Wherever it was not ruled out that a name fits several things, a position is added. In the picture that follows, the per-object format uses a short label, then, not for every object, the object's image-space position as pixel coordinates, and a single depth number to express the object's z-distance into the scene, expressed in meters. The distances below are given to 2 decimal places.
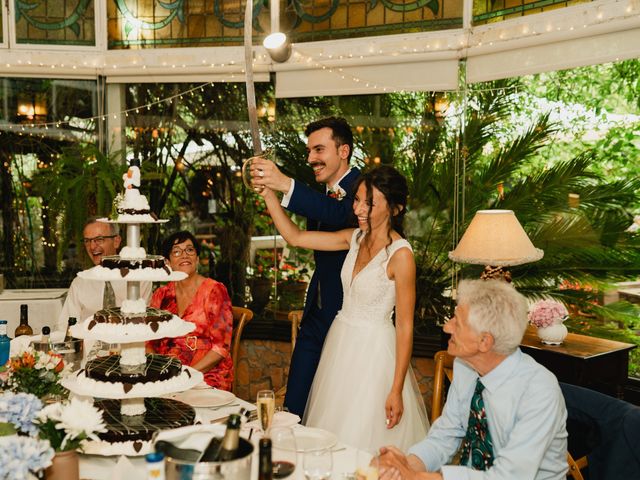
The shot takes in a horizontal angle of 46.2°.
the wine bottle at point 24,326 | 3.47
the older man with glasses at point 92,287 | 3.98
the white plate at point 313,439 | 2.10
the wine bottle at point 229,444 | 1.51
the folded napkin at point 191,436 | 1.68
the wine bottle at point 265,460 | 1.52
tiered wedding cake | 2.04
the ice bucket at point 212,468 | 1.43
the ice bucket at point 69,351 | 2.95
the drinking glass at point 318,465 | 1.69
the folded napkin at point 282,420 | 2.27
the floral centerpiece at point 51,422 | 1.68
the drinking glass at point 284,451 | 1.81
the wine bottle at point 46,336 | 3.12
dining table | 1.83
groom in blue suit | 3.06
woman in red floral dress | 3.51
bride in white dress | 2.88
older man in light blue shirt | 1.95
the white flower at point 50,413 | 1.70
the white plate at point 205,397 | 2.53
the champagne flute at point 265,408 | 2.09
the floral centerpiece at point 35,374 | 2.34
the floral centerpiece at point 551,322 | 3.71
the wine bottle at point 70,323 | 3.12
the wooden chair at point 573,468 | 2.26
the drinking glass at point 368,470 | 1.69
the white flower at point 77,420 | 1.70
